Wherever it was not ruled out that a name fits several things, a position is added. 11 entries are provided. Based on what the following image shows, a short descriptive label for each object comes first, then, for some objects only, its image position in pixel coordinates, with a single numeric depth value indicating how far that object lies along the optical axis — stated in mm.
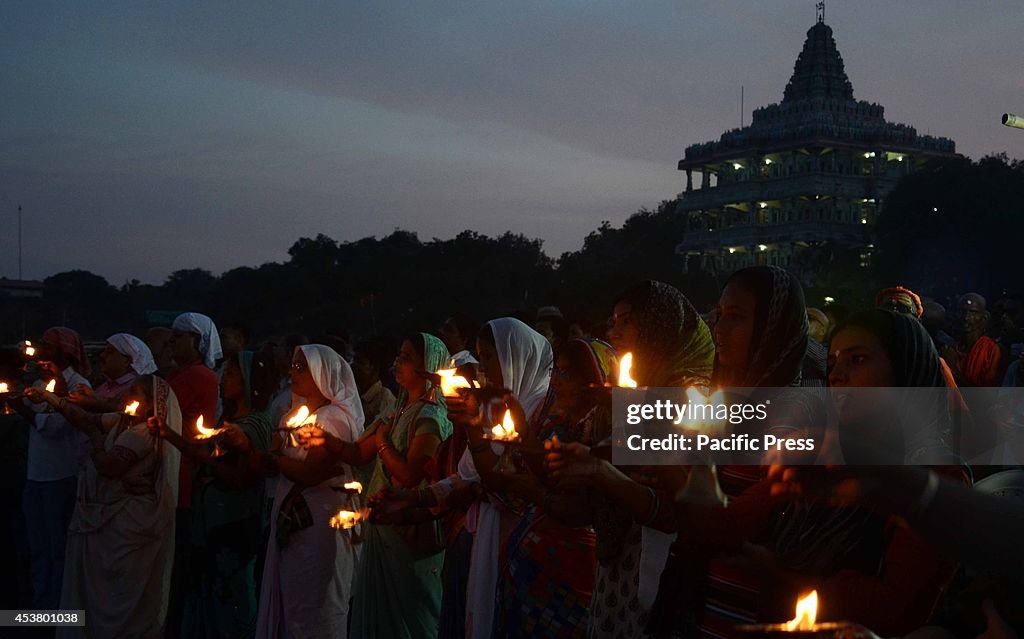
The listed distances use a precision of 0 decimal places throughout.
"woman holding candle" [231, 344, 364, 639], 5488
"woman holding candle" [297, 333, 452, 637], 5297
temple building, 64062
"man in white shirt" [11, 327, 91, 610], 7637
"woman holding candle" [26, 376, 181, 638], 6418
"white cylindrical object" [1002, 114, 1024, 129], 7051
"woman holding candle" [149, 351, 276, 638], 6094
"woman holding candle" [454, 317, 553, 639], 4441
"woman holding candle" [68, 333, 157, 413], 7000
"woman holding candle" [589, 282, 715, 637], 3305
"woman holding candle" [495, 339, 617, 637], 3678
